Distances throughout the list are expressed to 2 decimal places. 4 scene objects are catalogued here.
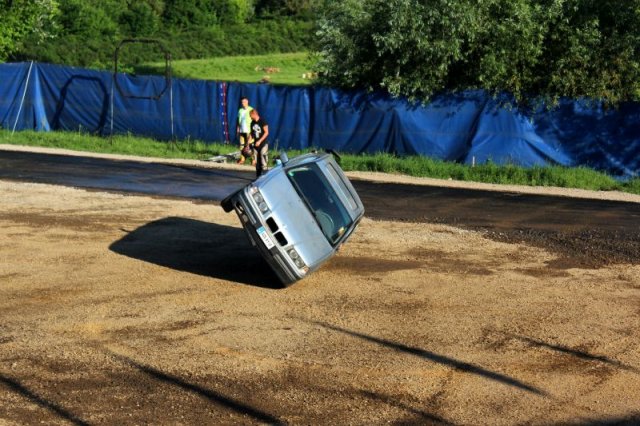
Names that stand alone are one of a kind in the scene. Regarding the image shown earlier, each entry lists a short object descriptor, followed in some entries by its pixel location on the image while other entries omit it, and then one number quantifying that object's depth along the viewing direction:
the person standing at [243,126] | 26.11
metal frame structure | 29.65
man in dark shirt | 22.22
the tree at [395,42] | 26.44
